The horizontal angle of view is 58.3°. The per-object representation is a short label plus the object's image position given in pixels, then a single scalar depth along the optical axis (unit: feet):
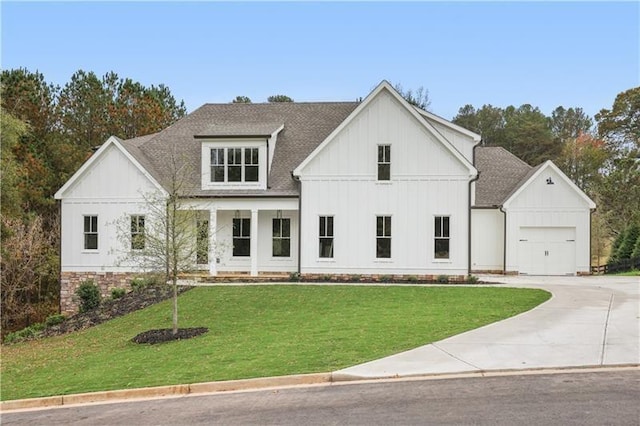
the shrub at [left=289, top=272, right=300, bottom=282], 74.90
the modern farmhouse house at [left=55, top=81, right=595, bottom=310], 75.41
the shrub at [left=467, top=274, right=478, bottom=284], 72.14
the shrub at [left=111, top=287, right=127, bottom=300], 73.61
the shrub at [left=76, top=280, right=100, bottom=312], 73.51
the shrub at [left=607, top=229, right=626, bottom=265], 109.36
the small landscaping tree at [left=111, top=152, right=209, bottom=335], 49.60
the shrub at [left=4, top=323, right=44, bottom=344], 65.77
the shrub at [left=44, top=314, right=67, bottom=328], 71.97
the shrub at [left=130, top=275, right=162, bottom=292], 74.13
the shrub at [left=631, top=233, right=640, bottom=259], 99.18
